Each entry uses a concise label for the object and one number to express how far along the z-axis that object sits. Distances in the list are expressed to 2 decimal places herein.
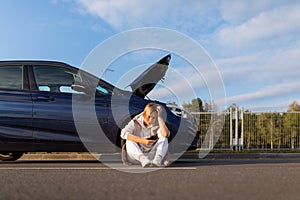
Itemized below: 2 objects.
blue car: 6.53
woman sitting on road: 5.96
